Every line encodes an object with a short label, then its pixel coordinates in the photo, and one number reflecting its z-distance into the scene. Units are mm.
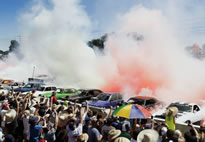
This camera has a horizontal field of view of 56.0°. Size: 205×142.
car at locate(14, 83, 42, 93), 21109
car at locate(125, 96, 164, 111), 11384
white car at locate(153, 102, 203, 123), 8762
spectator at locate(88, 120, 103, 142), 4827
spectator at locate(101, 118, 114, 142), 5004
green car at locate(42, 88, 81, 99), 17247
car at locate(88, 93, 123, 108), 12456
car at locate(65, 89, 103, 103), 15720
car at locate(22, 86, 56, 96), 20094
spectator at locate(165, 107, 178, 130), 6375
